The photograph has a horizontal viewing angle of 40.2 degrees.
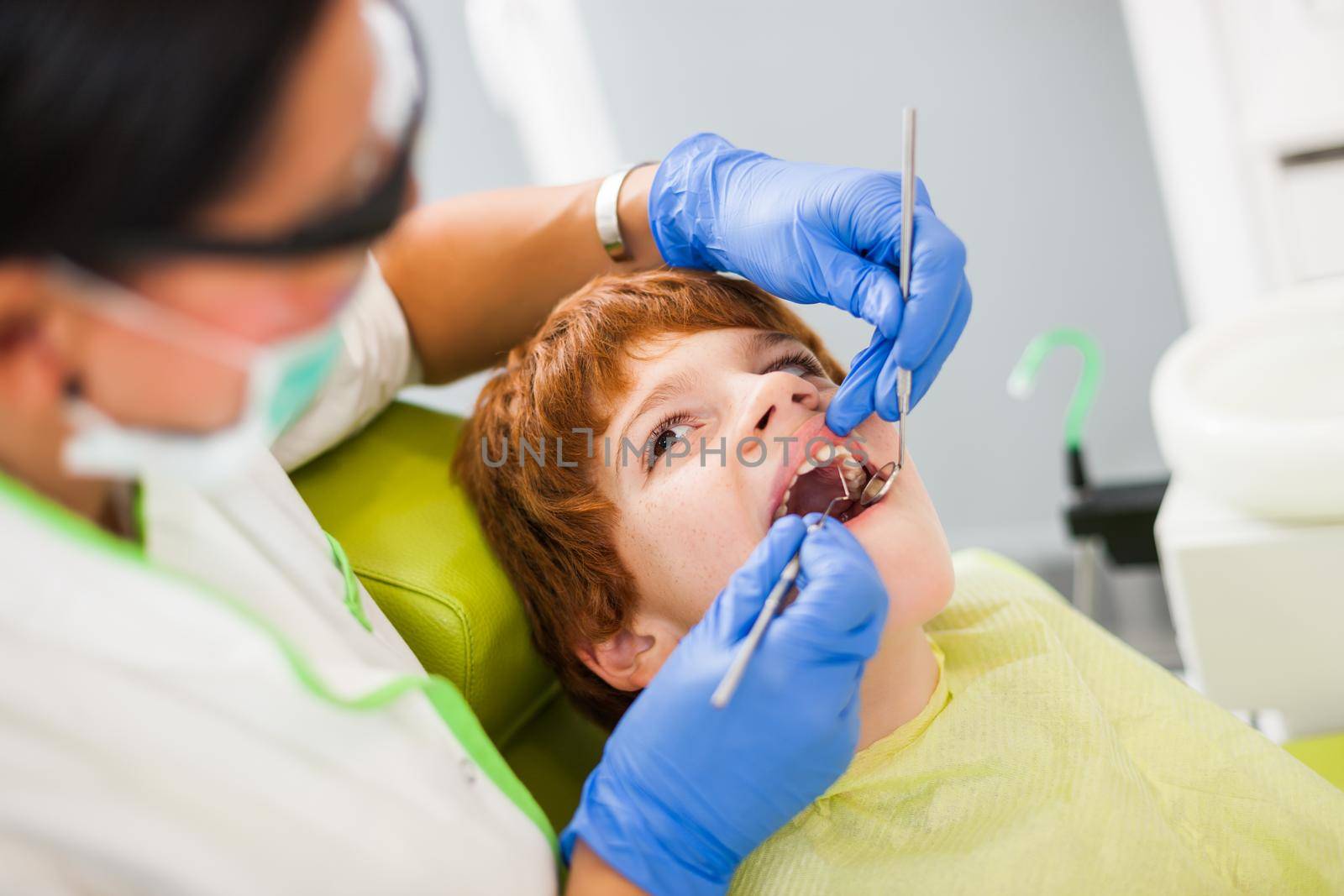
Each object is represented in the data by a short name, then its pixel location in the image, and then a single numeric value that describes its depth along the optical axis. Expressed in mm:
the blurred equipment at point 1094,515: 895
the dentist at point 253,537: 387
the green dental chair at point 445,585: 586
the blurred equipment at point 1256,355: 646
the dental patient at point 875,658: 558
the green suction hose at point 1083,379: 870
